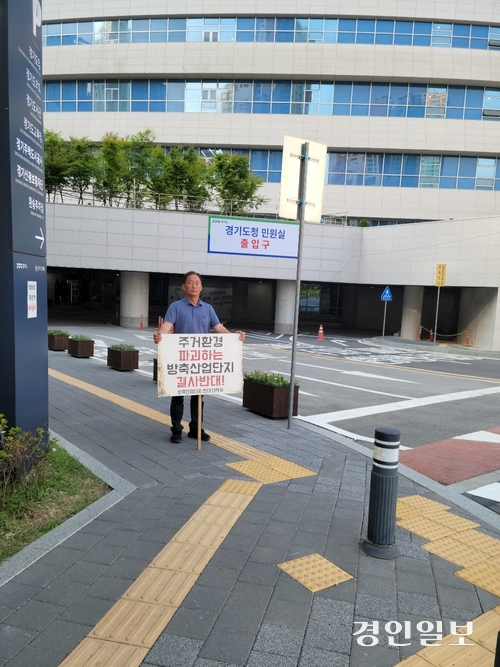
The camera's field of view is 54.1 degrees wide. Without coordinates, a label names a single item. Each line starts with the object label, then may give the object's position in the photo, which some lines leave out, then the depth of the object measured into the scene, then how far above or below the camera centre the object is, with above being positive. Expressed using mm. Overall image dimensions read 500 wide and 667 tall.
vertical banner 4426 +608
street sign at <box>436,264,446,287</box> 25422 +1230
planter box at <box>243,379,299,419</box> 8125 -1828
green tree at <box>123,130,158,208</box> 31438 +7989
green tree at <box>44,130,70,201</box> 29531 +7027
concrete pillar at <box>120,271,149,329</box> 30078 -937
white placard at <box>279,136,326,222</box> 6934 +1645
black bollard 3803 -1574
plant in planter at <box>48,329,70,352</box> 16359 -1988
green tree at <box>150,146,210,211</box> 29906 +6507
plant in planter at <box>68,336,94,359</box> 15102 -1990
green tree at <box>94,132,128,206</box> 30375 +7279
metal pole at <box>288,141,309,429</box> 7031 +1366
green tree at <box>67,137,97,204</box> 29938 +7061
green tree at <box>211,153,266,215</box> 30527 +6612
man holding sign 6301 -433
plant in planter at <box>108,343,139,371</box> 12891 -1937
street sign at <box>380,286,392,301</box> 25625 +20
